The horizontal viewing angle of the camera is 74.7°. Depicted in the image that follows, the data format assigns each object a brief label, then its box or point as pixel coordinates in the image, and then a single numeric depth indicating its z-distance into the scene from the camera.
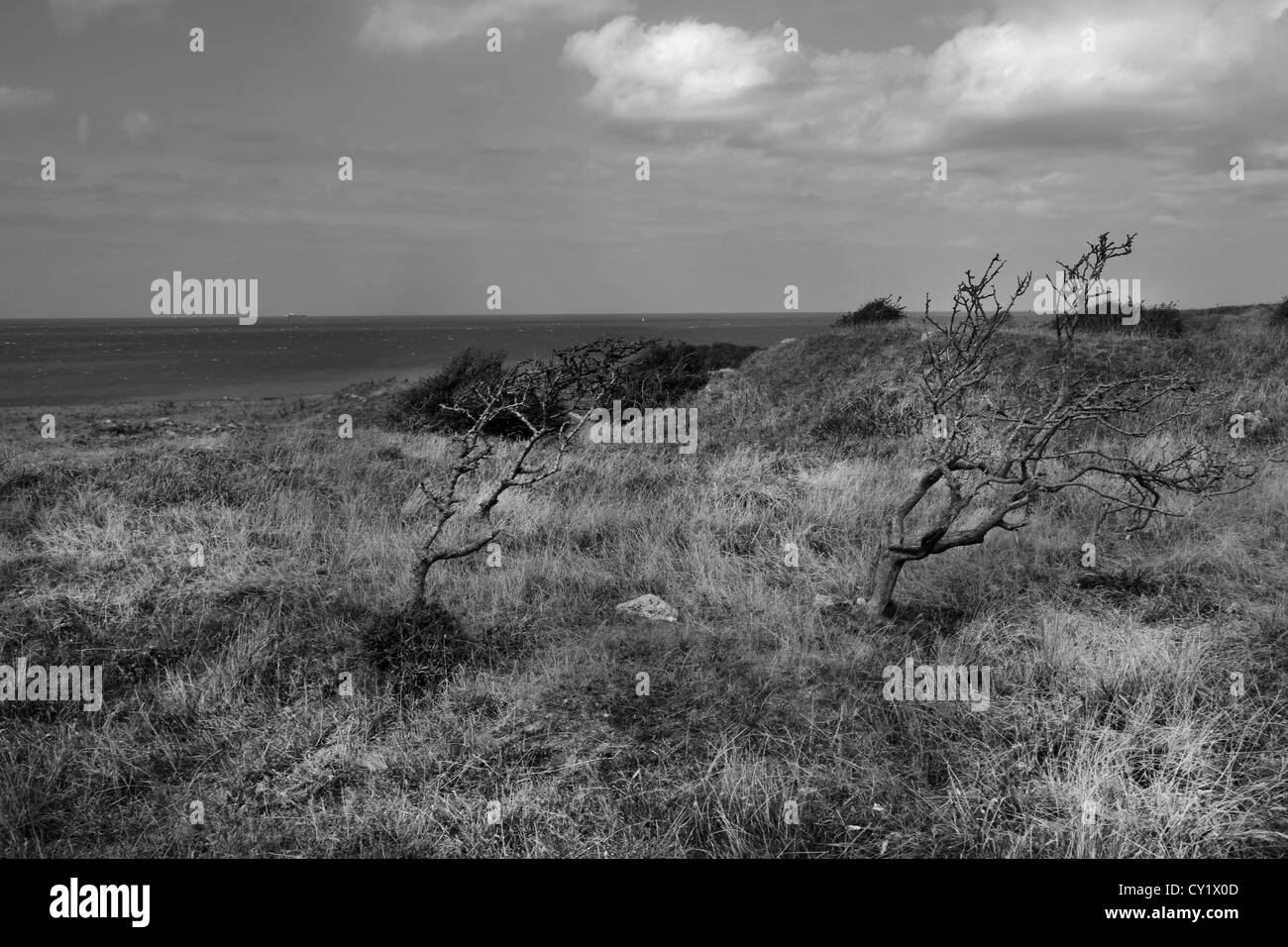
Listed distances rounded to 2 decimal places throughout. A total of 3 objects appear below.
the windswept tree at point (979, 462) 6.23
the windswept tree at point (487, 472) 6.44
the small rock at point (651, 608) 6.75
